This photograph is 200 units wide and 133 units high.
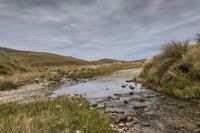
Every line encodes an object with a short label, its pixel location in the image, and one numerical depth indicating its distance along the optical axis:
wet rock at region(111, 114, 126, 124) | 4.97
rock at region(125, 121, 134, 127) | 4.74
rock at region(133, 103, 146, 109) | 6.23
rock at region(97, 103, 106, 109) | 6.33
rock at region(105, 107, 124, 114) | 5.86
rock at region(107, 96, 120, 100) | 7.74
